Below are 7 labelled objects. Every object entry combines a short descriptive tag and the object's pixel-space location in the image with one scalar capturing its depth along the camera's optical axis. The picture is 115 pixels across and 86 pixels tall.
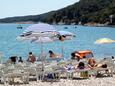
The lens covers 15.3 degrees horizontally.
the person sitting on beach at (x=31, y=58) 19.12
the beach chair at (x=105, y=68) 16.70
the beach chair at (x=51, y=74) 15.61
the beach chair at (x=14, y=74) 14.77
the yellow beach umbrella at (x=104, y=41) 21.92
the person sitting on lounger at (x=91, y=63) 17.09
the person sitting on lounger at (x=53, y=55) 21.43
